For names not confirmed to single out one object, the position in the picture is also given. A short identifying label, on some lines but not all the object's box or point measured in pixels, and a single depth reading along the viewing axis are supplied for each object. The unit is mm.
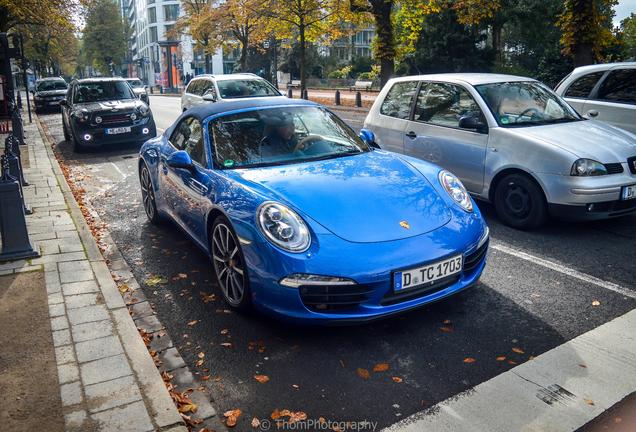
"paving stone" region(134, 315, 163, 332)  4031
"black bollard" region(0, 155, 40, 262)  5297
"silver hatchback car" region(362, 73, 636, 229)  5578
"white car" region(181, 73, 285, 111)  13766
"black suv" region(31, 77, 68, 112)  28188
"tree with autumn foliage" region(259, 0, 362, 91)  28453
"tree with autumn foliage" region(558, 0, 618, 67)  15570
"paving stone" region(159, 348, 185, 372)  3477
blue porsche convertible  3477
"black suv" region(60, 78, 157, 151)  12820
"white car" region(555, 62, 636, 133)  7551
